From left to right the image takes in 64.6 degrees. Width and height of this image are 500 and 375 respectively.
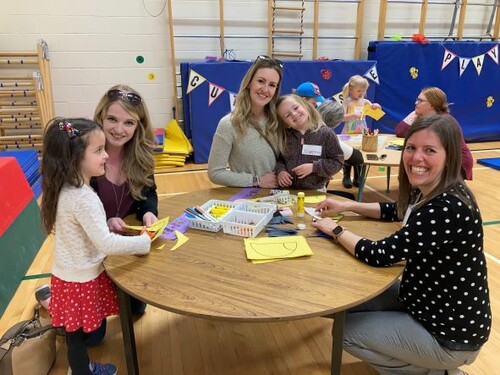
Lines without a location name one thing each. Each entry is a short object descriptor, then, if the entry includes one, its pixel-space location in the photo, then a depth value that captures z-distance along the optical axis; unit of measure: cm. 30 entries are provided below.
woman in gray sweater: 210
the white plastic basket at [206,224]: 165
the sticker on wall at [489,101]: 609
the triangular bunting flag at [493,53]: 586
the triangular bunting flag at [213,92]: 490
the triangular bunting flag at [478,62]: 585
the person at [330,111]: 293
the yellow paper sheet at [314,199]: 199
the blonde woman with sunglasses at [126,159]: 180
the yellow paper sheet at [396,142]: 356
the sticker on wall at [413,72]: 573
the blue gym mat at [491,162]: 488
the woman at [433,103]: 311
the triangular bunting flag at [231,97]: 498
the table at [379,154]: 302
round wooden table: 117
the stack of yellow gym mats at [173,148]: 503
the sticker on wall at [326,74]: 524
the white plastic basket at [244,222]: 160
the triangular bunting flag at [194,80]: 481
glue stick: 180
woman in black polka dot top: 135
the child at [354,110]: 418
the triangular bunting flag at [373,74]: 541
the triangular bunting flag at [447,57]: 572
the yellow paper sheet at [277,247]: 144
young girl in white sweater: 140
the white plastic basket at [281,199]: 197
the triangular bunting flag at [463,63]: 580
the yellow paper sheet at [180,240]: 153
